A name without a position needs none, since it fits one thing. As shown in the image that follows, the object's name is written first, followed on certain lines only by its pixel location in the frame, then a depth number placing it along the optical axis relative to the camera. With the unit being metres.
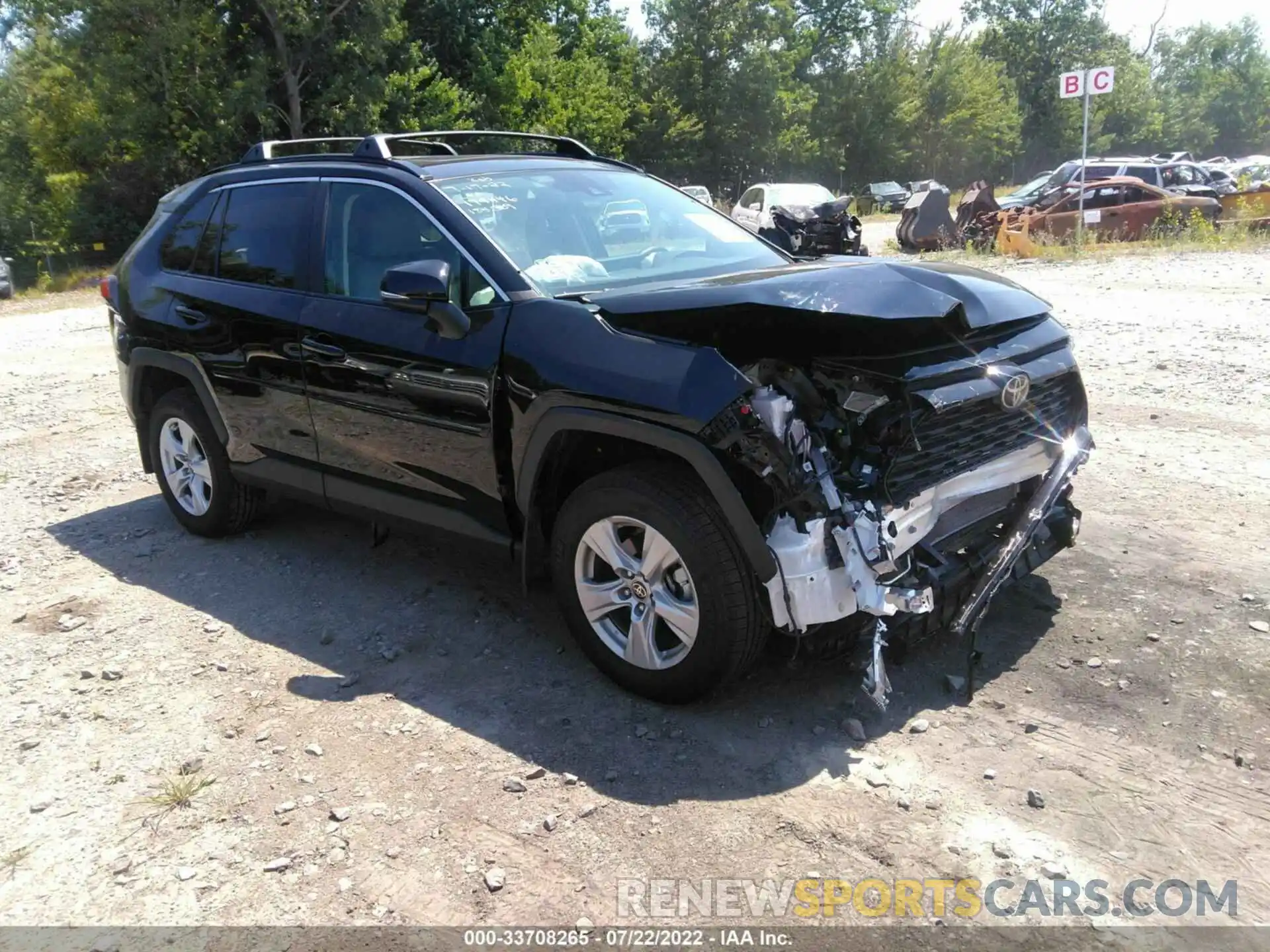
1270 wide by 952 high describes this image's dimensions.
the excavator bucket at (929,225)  19.64
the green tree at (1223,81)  89.00
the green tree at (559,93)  31.94
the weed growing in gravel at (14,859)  2.93
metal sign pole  17.09
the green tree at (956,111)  56.12
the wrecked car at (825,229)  13.90
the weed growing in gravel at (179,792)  3.17
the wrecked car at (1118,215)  18.00
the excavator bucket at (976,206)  19.78
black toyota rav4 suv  3.12
